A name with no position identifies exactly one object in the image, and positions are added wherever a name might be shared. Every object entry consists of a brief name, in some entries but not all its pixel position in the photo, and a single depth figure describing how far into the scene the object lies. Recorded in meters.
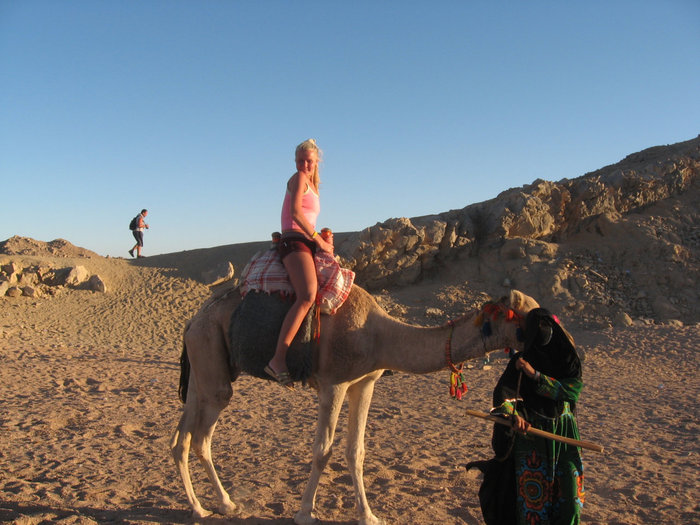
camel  3.70
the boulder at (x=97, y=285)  16.05
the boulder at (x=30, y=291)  15.17
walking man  19.28
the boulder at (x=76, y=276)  15.91
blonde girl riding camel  3.98
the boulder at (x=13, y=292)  14.97
